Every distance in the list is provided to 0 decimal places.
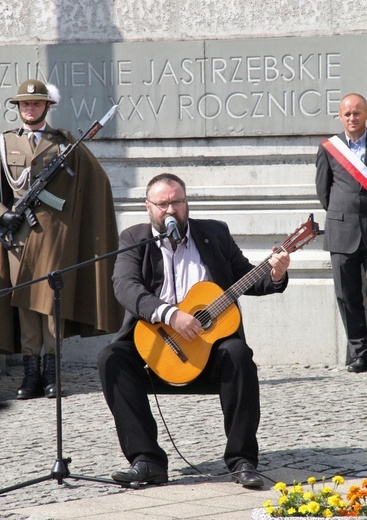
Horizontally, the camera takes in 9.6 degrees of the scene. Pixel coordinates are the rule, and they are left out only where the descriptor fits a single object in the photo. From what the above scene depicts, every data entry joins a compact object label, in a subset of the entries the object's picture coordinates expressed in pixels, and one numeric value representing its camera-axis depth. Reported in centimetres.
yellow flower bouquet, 784
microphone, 994
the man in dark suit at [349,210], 1581
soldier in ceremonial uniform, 1463
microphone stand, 983
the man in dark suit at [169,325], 1004
